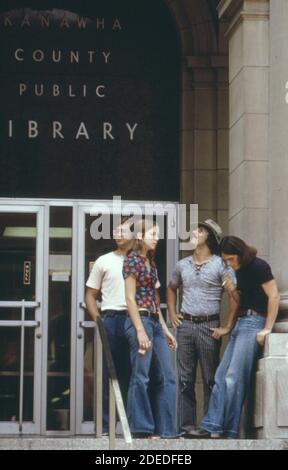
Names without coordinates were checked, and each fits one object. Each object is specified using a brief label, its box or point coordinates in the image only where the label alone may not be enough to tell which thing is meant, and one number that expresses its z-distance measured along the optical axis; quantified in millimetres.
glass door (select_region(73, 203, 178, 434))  16250
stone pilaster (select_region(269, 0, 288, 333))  13109
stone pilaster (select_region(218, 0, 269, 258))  13680
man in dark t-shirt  12391
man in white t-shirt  12742
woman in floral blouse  12148
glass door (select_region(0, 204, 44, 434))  16234
